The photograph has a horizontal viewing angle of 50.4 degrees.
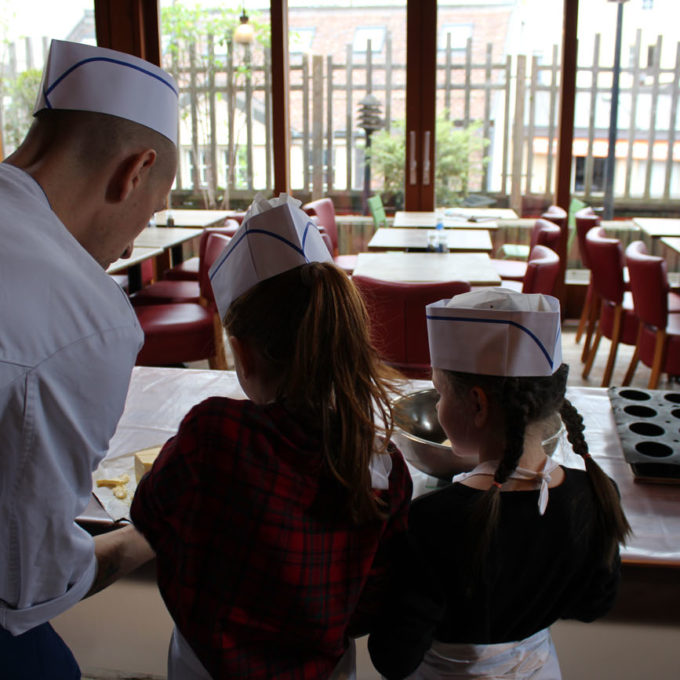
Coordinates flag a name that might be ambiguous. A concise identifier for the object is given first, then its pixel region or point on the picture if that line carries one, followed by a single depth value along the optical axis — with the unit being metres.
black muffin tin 1.27
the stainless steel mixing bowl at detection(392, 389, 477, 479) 1.17
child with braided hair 0.94
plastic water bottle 3.74
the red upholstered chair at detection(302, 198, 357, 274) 4.61
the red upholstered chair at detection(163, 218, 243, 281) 4.63
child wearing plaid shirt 0.88
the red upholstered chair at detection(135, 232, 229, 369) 3.37
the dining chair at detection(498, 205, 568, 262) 4.63
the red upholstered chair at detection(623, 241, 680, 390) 3.12
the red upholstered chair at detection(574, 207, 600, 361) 4.36
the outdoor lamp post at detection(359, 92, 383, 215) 5.45
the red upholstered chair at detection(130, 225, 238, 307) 4.04
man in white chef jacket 0.77
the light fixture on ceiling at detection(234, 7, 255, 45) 5.30
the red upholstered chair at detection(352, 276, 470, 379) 2.26
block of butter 1.25
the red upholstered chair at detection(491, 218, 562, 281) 3.82
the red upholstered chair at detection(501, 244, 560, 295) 2.83
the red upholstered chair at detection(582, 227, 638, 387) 3.58
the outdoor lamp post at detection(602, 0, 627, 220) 5.09
